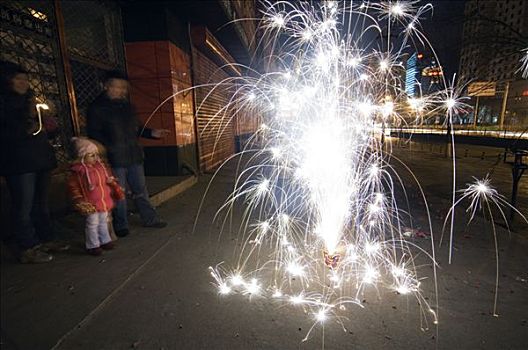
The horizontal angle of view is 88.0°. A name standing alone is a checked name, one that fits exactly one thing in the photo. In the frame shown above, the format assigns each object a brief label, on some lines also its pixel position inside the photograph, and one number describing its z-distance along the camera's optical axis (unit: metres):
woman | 2.78
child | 2.96
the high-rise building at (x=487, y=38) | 10.32
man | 3.38
